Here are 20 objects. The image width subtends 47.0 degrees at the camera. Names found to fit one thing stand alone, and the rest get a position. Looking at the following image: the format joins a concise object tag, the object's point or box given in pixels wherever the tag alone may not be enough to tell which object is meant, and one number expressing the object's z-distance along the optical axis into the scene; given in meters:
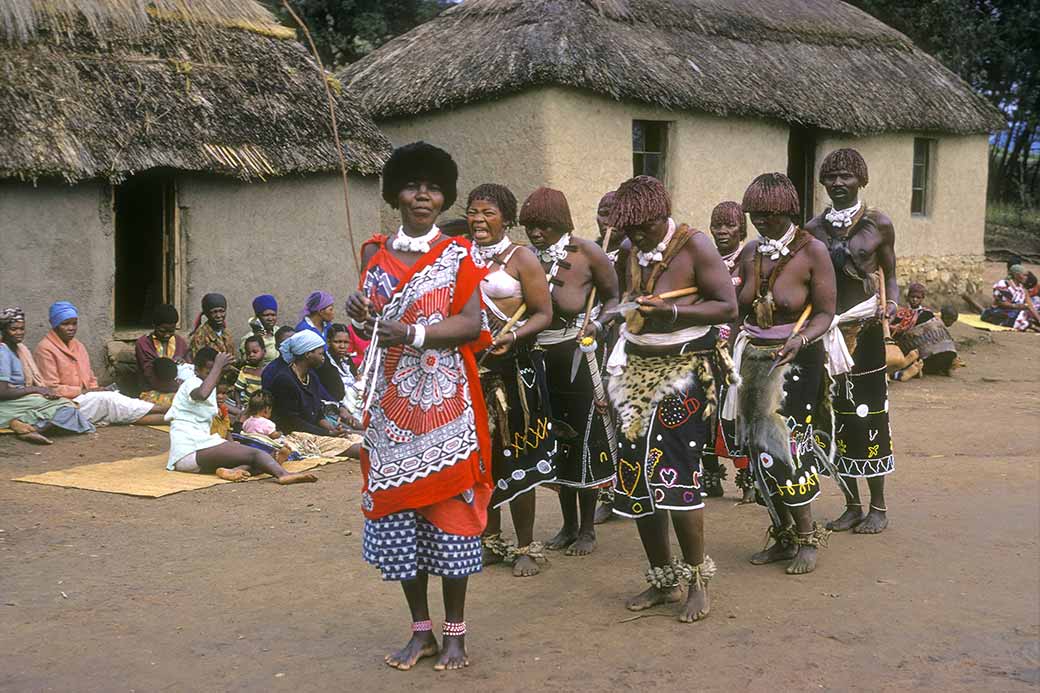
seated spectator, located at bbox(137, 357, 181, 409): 9.84
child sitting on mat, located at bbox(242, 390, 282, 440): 8.38
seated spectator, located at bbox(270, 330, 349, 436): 8.82
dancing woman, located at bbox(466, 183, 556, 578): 5.16
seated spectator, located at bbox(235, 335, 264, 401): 9.52
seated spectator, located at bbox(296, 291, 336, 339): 10.14
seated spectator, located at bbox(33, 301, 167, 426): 9.12
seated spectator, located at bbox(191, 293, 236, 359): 9.88
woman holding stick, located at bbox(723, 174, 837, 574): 5.32
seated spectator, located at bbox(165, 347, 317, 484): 7.81
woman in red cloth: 4.02
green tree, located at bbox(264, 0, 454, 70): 19.22
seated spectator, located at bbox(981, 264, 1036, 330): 17.44
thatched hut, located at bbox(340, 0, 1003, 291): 12.96
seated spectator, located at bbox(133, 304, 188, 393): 9.90
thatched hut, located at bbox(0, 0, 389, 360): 9.73
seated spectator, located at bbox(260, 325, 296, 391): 8.85
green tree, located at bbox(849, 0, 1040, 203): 23.06
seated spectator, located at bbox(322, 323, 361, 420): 9.57
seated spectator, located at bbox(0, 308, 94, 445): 8.61
